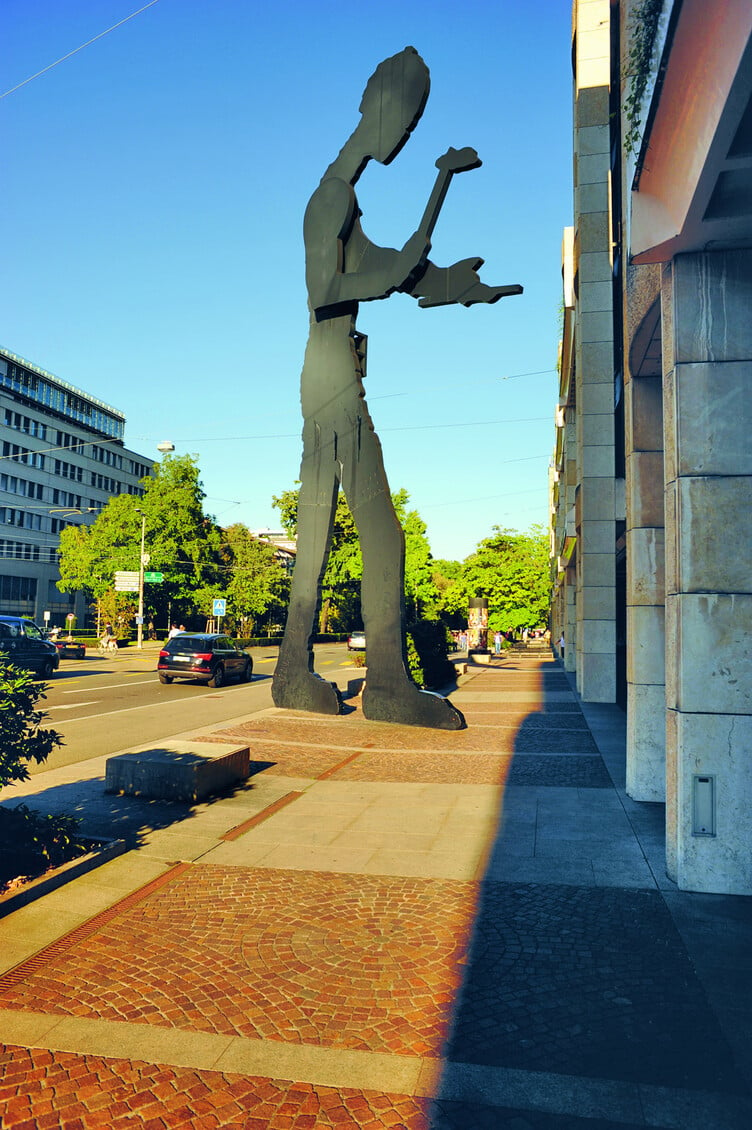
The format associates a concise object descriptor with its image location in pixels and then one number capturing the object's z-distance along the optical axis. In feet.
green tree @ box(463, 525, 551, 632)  177.47
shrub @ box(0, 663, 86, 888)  19.33
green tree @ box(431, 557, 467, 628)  137.59
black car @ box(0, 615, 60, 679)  83.10
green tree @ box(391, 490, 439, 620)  126.52
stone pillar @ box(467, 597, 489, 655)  166.30
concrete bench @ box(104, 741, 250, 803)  28.99
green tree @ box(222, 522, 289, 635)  212.02
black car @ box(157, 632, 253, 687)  83.25
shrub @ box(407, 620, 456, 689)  72.28
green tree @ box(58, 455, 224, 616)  180.55
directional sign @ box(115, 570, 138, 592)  151.53
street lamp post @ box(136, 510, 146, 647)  150.00
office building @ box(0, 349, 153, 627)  230.48
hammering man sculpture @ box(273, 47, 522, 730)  45.91
